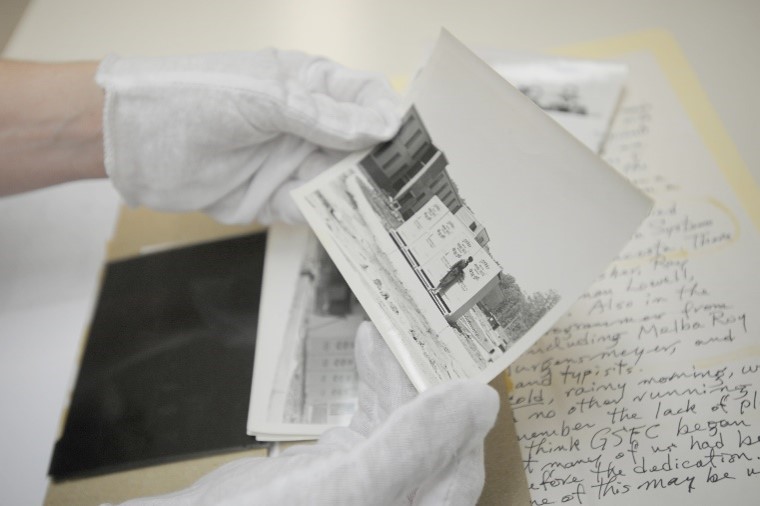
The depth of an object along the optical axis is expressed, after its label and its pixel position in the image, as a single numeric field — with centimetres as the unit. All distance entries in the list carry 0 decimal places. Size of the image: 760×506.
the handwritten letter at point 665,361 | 40
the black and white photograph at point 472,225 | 37
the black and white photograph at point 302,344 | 47
